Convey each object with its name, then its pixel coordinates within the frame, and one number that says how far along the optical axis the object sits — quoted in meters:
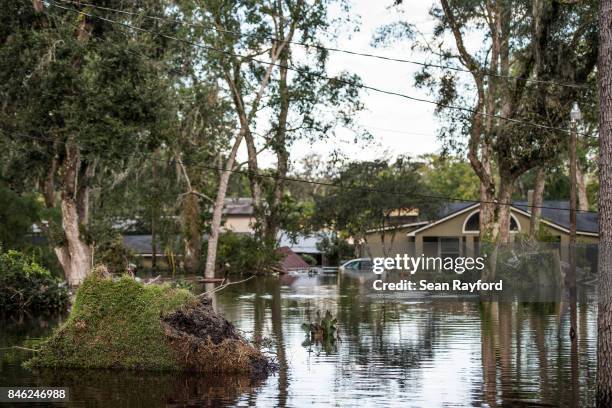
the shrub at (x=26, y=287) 29.05
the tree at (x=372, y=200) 68.62
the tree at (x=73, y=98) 35.41
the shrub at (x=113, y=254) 49.41
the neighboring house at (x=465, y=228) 59.25
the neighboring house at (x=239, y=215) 96.38
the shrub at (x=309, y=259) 84.61
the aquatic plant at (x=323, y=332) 21.45
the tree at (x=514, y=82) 35.78
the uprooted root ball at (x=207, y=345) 16.52
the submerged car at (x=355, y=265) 67.00
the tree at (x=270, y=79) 51.78
